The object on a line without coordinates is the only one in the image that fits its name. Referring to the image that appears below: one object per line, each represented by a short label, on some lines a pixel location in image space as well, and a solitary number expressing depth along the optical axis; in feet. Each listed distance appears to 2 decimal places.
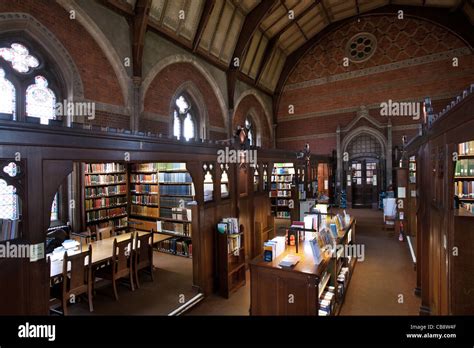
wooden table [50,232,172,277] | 13.00
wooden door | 42.93
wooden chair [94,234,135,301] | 15.02
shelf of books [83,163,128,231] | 21.83
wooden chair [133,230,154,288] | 16.63
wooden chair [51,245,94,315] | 12.35
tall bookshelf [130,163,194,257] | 22.94
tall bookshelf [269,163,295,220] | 35.29
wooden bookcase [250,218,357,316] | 10.21
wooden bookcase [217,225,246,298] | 15.83
